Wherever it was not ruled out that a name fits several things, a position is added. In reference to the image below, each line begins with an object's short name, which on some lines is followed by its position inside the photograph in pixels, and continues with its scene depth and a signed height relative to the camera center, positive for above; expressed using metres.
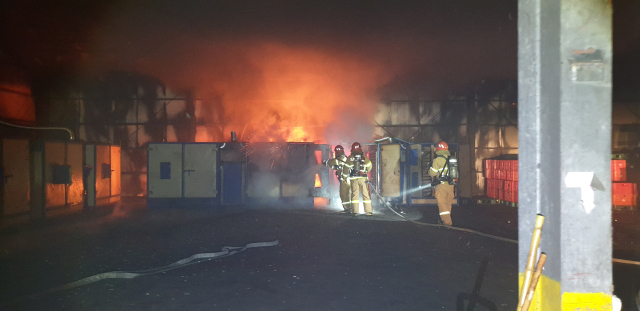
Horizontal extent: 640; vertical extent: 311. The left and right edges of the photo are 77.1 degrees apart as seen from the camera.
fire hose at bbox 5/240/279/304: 4.99 -1.56
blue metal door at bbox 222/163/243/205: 14.80 -0.90
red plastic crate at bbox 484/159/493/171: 17.94 -0.36
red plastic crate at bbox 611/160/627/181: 13.70 -0.47
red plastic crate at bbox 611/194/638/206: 13.52 -1.44
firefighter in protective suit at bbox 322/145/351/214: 12.19 -0.66
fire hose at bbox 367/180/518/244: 7.70 -1.60
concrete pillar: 3.23 +0.06
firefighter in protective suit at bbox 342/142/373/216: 11.57 -0.52
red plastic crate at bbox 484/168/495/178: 17.67 -0.71
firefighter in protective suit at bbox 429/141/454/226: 9.62 -0.74
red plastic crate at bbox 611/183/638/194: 13.49 -1.07
